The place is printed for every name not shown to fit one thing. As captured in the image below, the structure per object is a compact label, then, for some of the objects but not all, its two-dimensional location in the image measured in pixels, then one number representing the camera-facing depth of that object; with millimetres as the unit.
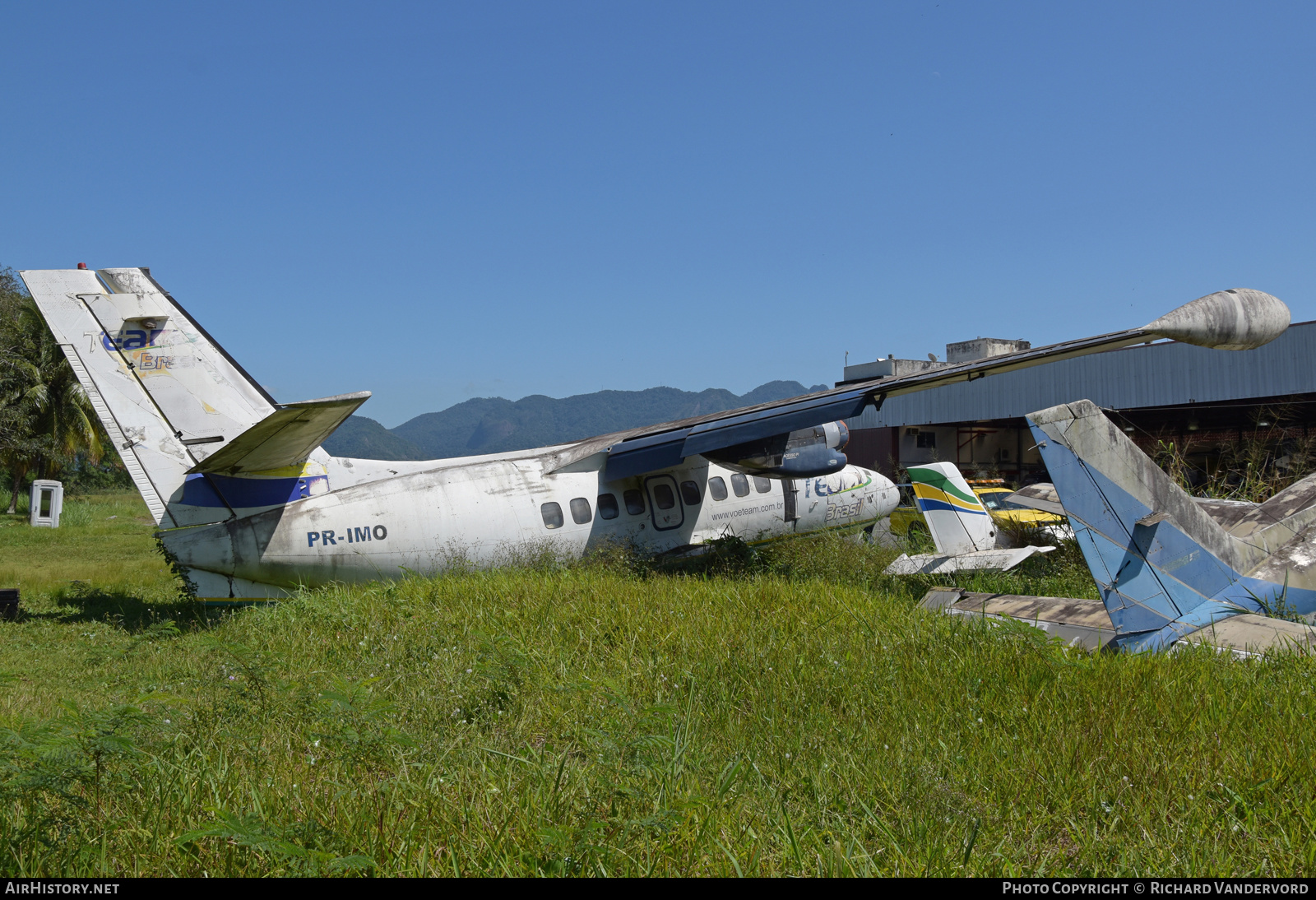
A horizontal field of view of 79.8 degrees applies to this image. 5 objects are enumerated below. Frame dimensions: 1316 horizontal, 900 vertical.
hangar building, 28312
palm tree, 34500
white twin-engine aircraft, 10914
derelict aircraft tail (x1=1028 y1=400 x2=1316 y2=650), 7117
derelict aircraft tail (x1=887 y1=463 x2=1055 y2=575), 13133
